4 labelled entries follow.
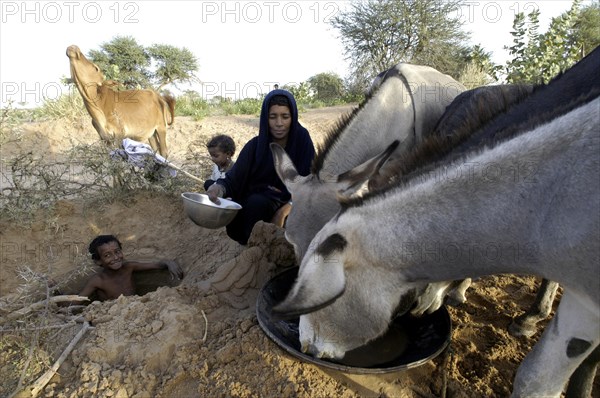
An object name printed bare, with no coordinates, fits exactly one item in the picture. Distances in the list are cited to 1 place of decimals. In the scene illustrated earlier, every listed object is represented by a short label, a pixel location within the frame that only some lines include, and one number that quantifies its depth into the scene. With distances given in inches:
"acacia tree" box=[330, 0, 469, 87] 632.4
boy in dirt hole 151.9
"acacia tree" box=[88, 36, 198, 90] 756.0
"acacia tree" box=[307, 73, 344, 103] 881.1
